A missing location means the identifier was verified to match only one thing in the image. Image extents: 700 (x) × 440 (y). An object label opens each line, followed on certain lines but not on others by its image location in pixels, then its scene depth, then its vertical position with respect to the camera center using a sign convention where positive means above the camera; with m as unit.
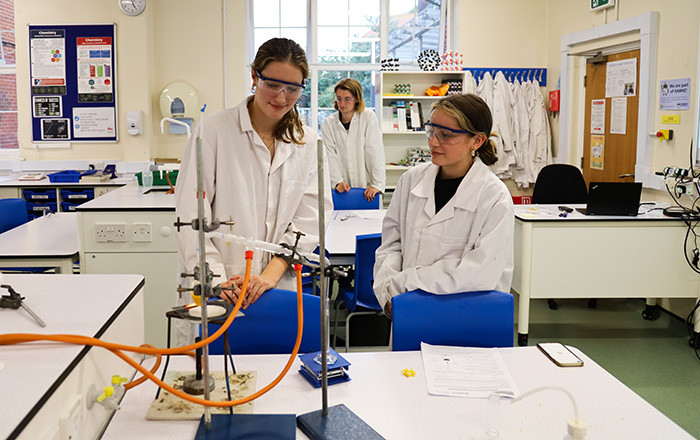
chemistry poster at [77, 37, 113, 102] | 6.09 +0.75
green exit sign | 4.90 +1.17
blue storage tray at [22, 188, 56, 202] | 5.45 -0.40
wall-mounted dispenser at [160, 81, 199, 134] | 6.20 +0.46
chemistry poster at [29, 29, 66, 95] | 6.08 +0.82
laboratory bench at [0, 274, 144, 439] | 1.02 -0.38
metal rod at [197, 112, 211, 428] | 1.12 -0.19
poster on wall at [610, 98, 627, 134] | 4.90 +0.29
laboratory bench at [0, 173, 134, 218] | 5.41 -0.39
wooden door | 4.77 +0.10
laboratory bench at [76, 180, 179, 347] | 3.27 -0.52
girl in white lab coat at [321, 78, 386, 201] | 4.86 +0.04
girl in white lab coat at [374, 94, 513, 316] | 2.12 -0.23
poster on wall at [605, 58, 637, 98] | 4.77 +0.57
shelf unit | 6.14 +0.45
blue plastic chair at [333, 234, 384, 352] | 2.95 -0.62
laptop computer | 3.58 -0.26
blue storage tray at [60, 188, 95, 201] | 5.46 -0.40
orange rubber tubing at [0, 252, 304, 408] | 1.18 -0.36
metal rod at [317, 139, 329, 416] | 1.21 -0.28
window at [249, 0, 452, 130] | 6.52 +1.22
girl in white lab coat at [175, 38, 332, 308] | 1.88 -0.08
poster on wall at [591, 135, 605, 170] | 5.28 +0.00
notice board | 6.08 +0.63
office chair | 4.54 -0.26
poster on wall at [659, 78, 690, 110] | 4.02 +0.38
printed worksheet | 1.48 -0.55
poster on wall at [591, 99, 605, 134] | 5.26 +0.30
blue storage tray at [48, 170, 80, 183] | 5.41 -0.25
